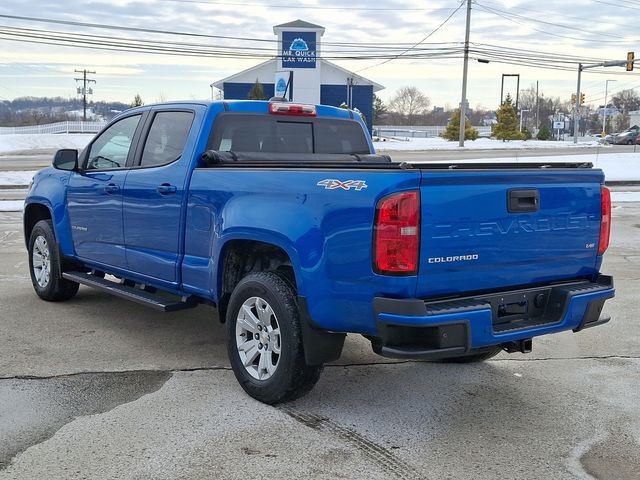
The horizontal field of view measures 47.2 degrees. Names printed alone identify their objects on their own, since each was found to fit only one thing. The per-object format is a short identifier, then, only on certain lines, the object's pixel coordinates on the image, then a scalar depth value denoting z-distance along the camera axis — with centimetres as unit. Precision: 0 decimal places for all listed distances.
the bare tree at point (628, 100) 13100
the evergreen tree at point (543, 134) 6881
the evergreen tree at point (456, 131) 5856
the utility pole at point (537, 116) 10588
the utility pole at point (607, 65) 3934
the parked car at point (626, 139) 5897
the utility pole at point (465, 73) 4738
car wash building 5400
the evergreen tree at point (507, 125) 5969
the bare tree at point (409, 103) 12012
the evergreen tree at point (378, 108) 8188
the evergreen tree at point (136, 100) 6905
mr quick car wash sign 5422
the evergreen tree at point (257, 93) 4684
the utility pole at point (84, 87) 8512
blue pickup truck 390
